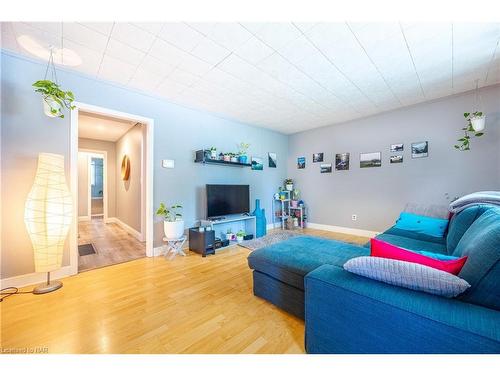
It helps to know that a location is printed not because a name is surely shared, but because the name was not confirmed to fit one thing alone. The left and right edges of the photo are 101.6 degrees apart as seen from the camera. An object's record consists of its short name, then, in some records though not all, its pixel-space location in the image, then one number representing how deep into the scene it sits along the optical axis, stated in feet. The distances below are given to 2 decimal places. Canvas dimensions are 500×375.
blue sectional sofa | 2.45
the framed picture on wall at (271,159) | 16.58
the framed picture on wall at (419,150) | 11.51
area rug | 11.88
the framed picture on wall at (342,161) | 14.67
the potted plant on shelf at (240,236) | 12.69
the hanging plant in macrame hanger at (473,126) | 9.05
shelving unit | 16.69
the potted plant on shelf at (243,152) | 13.50
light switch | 10.66
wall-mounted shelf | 11.42
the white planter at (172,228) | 9.75
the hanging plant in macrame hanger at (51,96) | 6.35
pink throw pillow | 3.22
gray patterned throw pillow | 2.87
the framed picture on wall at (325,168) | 15.57
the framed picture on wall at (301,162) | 17.06
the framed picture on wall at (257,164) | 15.28
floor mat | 10.61
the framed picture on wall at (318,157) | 16.00
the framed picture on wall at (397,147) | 12.35
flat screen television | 11.82
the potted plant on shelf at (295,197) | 16.98
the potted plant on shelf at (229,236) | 12.42
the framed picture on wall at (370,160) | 13.28
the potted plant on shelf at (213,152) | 11.78
